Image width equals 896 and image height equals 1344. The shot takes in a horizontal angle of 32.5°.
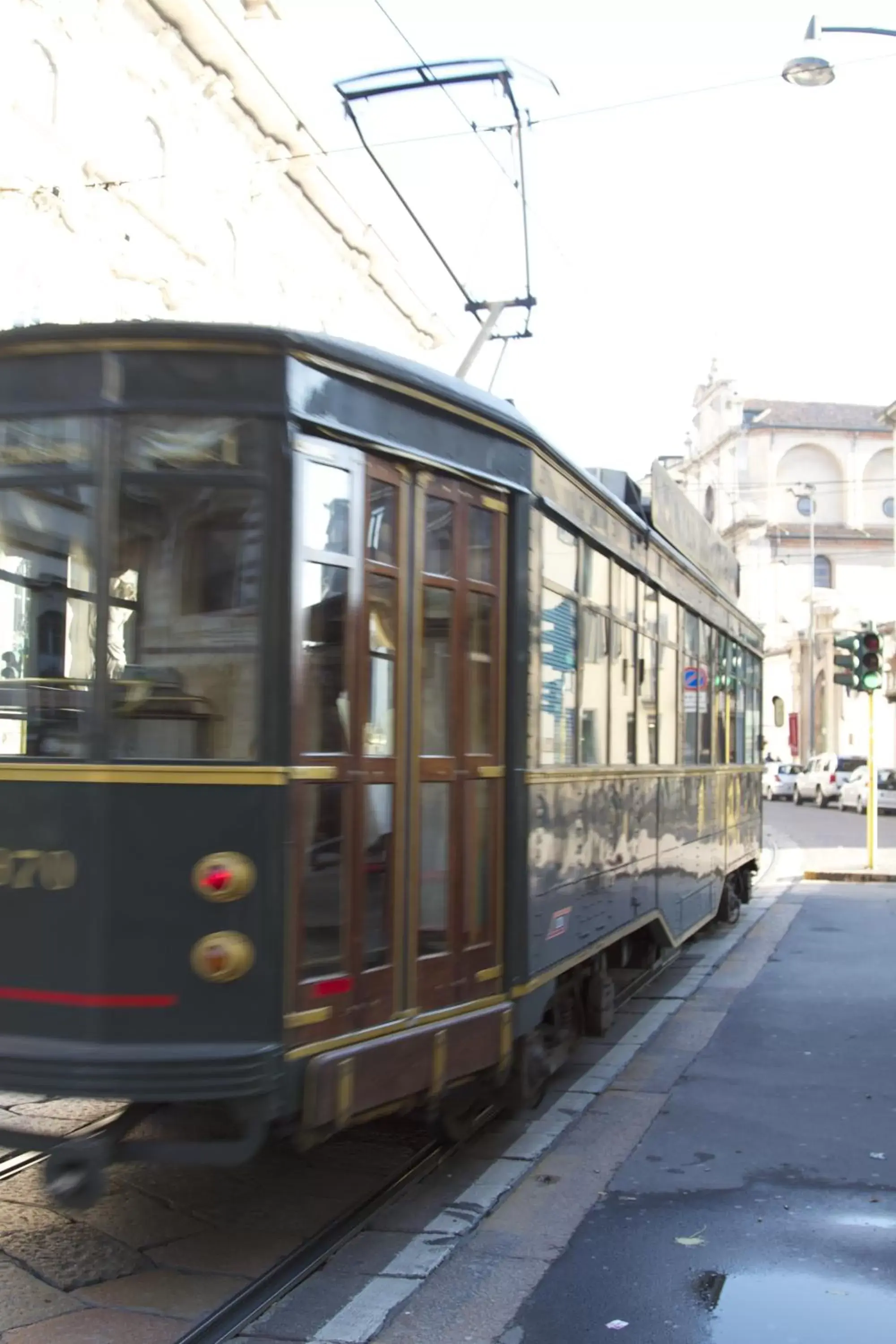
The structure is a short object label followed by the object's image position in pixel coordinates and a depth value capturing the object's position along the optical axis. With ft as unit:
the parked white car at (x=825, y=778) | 161.58
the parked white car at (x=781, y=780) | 184.85
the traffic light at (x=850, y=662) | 63.67
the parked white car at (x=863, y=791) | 142.41
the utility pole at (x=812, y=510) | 239.71
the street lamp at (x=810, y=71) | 40.22
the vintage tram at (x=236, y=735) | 15.12
